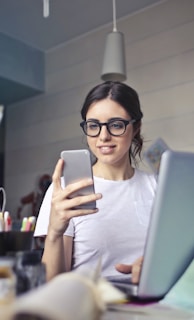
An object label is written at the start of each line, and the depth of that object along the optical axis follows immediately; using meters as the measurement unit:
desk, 0.53
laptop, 0.64
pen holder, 0.56
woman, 1.04
